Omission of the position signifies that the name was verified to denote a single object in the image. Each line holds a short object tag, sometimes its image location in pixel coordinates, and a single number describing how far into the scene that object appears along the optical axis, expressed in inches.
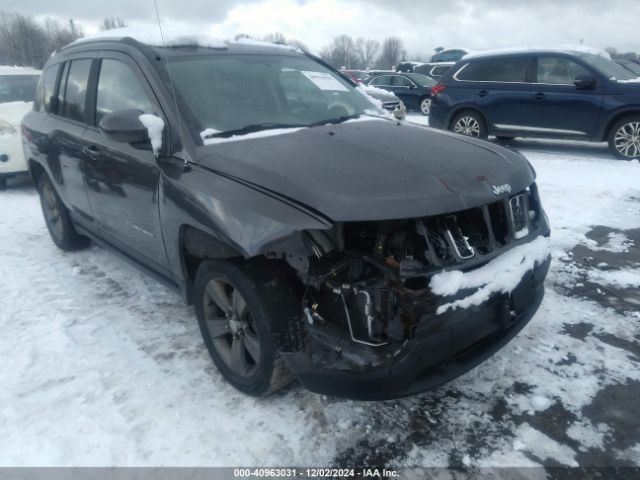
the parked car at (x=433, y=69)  707.4
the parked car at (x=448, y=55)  985.5
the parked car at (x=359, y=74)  1016.4
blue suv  294.5
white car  261.4
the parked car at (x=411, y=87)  574.2
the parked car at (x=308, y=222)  77.0
